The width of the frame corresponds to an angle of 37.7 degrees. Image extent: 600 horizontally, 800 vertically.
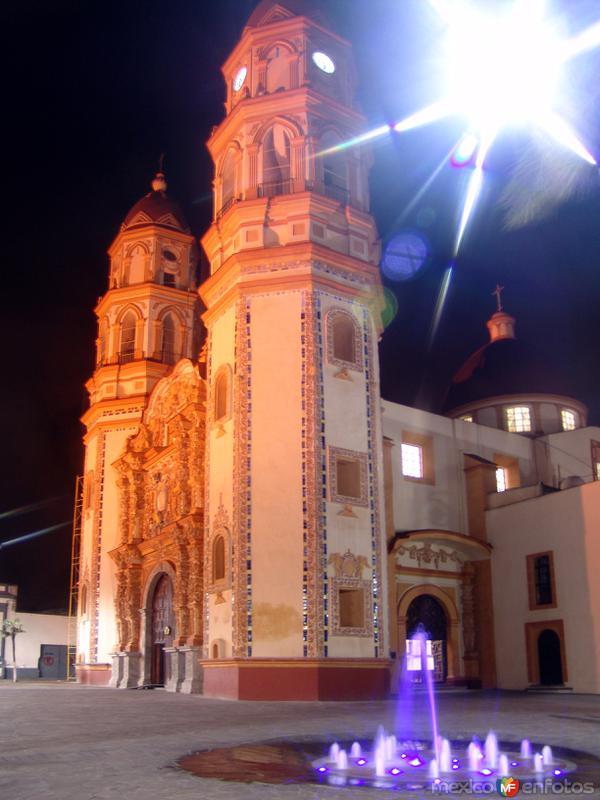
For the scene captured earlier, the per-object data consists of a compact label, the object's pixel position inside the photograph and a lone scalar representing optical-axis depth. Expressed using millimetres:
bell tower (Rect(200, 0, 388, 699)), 20156
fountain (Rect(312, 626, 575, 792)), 7730
